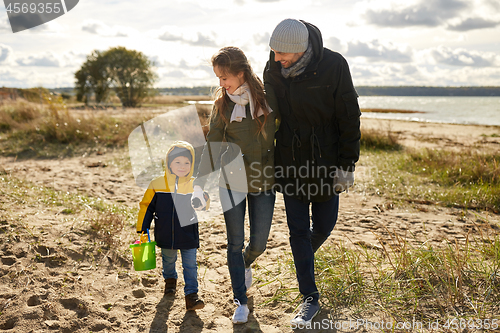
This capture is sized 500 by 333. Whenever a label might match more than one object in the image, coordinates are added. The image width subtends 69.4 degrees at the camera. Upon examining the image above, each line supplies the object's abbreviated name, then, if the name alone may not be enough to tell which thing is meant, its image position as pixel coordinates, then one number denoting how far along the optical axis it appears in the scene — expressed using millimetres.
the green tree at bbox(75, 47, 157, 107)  31859
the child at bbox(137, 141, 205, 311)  2949
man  2436
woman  2492
